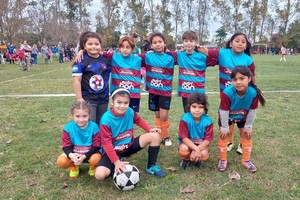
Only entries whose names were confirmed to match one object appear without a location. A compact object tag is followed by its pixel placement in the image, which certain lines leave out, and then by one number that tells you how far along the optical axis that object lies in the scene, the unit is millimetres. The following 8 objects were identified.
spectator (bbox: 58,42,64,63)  27119
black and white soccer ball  3110
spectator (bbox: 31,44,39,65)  22950
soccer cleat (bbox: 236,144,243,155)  4171
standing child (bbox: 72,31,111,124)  3729
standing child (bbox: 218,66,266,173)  3420
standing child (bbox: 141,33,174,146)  4230
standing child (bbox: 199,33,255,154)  3836
